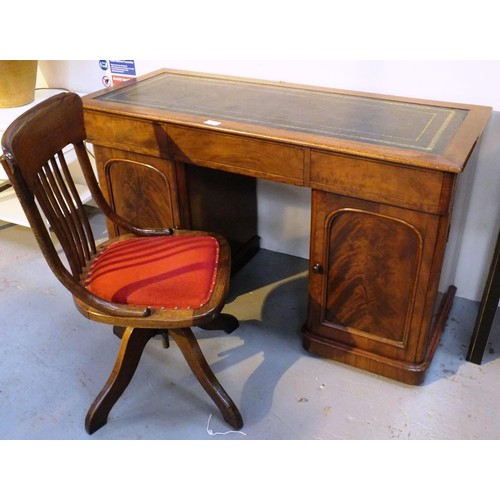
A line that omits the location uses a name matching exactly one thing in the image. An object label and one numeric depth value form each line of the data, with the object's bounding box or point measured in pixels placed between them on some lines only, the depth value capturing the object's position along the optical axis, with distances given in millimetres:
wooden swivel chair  1430
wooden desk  1528
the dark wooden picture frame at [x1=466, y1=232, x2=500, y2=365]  1779
